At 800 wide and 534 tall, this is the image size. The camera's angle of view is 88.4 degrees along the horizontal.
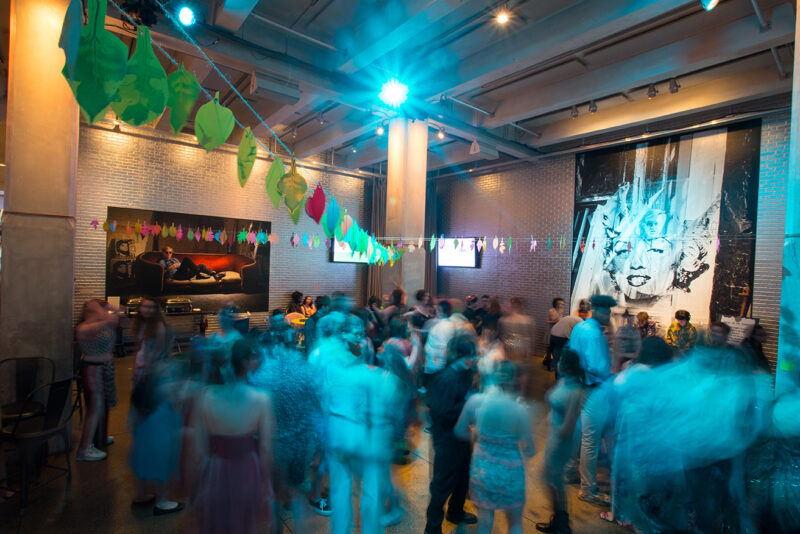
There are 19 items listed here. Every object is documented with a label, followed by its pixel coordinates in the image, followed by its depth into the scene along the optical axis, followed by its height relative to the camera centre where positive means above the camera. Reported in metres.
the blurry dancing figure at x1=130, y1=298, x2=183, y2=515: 2.76 -1.18
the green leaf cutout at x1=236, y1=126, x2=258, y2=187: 2.29 +0.59
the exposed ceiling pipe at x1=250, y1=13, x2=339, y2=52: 5.24 +3.07
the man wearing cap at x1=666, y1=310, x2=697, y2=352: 5.93 -0.83
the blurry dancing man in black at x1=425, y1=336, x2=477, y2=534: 2.63 -0.98
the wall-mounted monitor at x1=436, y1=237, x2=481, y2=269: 10.31 +0.36
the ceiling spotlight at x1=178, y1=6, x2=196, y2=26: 4.21 +2.53
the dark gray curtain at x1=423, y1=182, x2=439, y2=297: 11.34 +1.18
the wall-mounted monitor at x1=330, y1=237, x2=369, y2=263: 10.74 +0.24
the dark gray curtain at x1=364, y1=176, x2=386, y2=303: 11.29 +1.20
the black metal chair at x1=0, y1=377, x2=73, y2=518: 2.87 -1.29
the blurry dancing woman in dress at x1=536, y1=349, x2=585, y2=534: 2.53 -0.95
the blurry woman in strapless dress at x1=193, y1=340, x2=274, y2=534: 1.96 -0.93
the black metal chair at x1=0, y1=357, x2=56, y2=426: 3.43 -1.03
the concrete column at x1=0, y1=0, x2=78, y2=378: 3.46 +0.52
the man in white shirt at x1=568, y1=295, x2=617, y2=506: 3.24 -0.90
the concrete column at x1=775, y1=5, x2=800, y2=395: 2.61 -0.06
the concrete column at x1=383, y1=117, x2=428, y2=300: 7.09 +1.40
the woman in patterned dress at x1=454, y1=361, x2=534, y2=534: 2.17 -0.97
